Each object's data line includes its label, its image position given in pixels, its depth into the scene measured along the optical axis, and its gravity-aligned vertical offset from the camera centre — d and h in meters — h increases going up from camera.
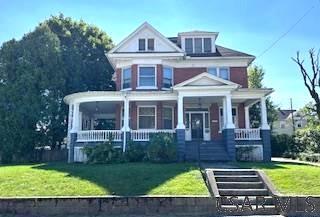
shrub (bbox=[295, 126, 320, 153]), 27.16 +0.38
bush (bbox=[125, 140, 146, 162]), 19.48 -0.48
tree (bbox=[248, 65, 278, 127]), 41.97 +7.83
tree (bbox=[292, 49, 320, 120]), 30.39 +5.67
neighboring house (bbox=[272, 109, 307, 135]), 65.62 +4.25
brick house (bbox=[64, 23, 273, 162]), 20.44 +2.97
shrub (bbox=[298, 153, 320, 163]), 23.05 -0.96
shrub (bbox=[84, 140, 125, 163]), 19.08 -0.58
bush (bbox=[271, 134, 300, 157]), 30.30 -0.03
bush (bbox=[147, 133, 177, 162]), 18.73 -0.35
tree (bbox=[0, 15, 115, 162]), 23.89 +4.58
